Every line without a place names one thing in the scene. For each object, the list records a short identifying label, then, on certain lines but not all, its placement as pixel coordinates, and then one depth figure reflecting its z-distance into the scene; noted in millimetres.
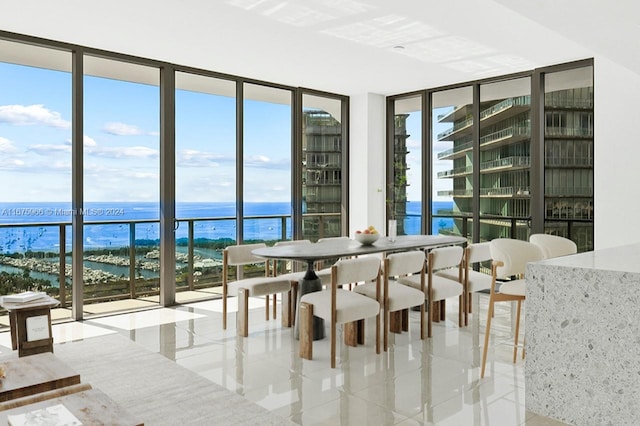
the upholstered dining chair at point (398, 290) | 4289
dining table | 4477
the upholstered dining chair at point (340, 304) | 3918
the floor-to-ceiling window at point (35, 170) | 5711
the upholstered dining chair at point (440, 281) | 4723
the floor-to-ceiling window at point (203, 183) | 6746
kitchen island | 1800
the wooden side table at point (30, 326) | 3748
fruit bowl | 5219
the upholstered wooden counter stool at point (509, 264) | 3600
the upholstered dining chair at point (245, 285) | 4742
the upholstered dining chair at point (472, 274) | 5050
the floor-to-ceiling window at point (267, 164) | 7020
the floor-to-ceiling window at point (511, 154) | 5984
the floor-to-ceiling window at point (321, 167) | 7590
